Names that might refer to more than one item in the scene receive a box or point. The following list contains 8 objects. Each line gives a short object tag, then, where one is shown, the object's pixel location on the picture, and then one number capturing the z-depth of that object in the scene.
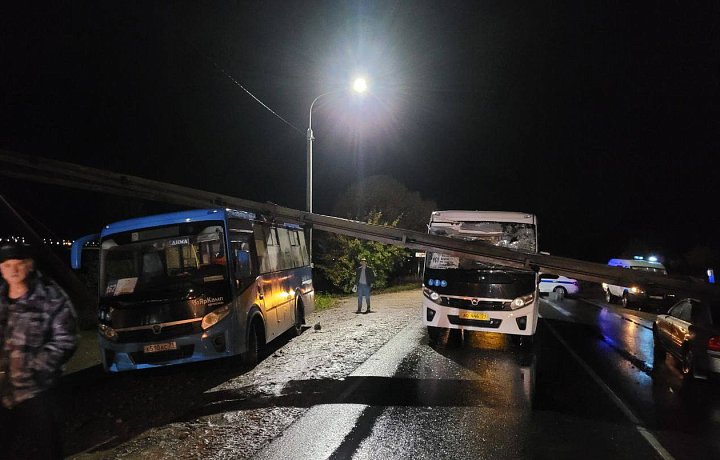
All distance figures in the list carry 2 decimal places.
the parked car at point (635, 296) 20.09
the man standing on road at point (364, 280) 15.85
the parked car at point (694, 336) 7.50
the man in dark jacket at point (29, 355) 3.38
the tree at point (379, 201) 29.67
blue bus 7.46
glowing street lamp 15.48
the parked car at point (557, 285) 24.42
